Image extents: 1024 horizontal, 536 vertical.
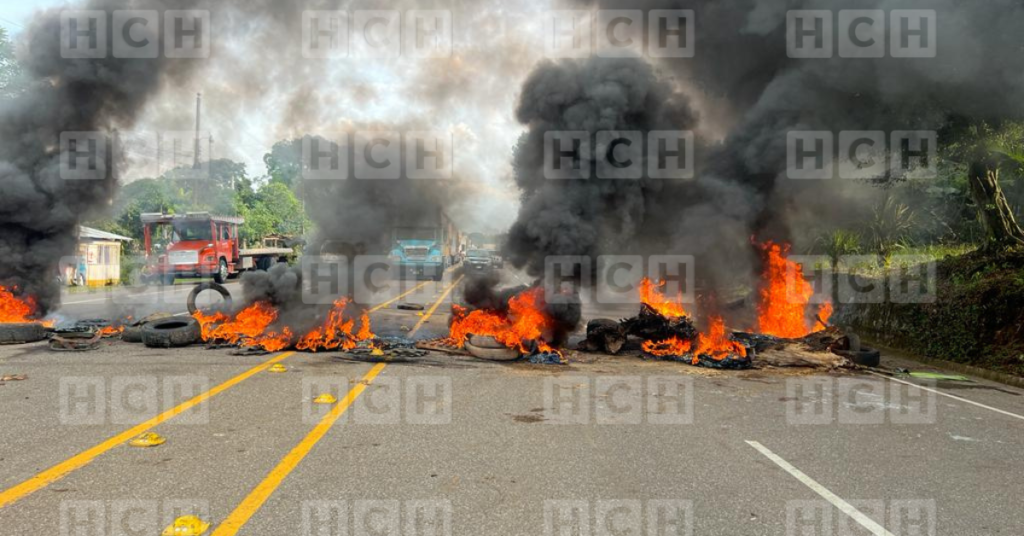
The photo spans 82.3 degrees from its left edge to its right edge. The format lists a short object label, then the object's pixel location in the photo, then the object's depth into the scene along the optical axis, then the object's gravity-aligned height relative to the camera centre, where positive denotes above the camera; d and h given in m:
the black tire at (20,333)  9.70 -1.14
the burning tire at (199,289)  11.77 -0.55
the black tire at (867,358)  9.80 -1.51
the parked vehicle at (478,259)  34.82 +0.50
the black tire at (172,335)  9.77 -1.15
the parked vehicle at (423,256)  26.28 +0.52
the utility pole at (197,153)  37.34 +7.59
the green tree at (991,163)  11.08 +2.21
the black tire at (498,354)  9.59 -1.43
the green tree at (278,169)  43.66 +8.48
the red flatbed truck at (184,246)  24.52 +0.86
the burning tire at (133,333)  10.24 -1.18
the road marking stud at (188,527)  3.33 -1.50
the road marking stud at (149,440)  4.83 -1.46
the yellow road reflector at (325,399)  6.43 -1.47
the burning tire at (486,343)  9.67 -1.26
